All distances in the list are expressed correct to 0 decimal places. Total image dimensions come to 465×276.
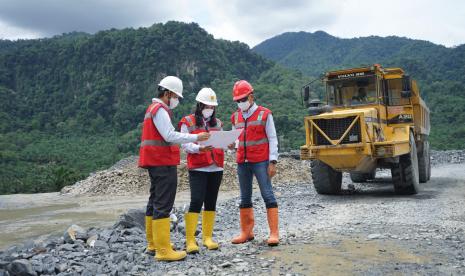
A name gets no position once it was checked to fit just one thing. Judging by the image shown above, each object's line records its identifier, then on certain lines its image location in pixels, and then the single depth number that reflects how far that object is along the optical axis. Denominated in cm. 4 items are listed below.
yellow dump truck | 872
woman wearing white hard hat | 484
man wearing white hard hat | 448
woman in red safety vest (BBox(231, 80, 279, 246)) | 507
